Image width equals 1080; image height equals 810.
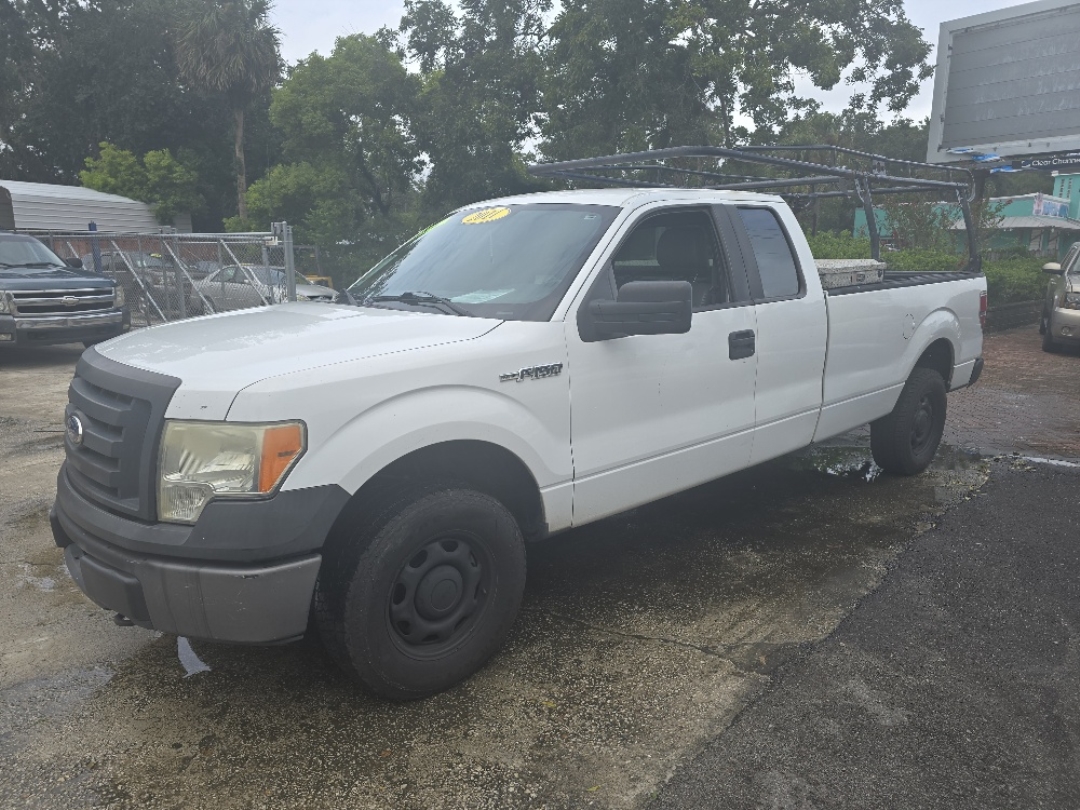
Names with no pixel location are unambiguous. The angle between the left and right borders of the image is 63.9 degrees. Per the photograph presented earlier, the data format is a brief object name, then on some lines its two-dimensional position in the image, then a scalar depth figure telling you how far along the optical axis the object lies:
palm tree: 31.56
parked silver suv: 11.53
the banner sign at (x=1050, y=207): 33.22
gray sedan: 12.74
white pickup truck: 2.64
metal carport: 24.62
